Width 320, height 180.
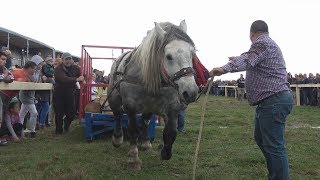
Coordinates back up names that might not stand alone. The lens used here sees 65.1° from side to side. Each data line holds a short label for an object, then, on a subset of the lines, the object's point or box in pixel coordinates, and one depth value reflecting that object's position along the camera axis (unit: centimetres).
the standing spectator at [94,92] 687
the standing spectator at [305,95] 1362
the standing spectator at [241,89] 1740
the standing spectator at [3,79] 407
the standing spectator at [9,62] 532
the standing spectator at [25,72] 540
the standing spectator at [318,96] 1280
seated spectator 494
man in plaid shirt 261
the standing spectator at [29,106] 553
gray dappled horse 298
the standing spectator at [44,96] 622
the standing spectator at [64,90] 593
